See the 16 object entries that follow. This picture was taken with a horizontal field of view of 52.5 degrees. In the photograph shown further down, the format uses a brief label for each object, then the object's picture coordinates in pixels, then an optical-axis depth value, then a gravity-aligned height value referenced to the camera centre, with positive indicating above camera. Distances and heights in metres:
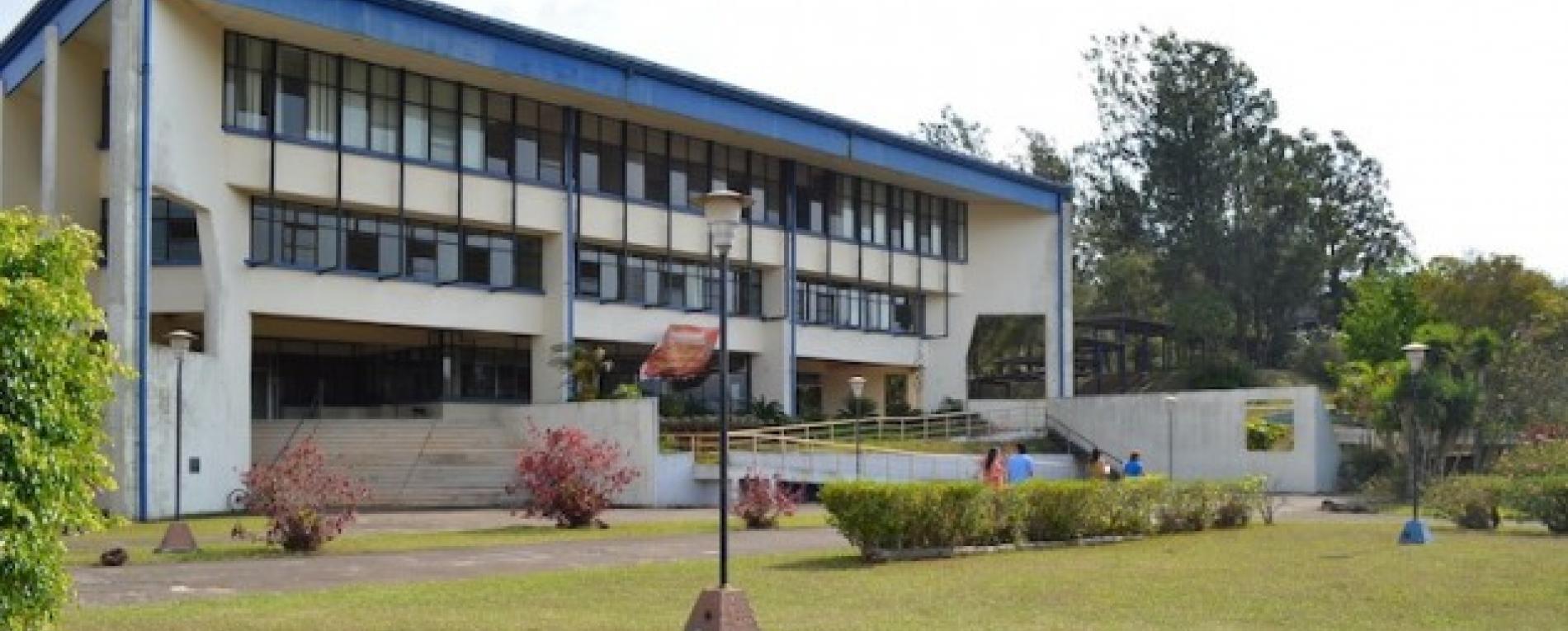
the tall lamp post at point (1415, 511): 22.86 -2.18
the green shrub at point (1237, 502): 26.80 -2.38
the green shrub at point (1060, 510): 21.94 -2.09
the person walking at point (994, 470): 23.23 -1.64
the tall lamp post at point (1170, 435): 48.47 -2.23
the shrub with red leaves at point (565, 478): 27.34 -2.02
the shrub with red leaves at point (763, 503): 27.75 -2.51
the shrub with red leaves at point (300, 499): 21.73 -1.91
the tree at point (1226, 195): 69.25 +7.51
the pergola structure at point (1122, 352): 69.25 +0.46
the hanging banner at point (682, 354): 48.06 +0.22
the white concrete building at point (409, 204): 35.00 +4.20
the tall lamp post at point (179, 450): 22.17 -1.84
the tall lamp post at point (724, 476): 11.80 -0.92
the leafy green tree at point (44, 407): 8.53 -0.26
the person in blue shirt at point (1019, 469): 25.83 -1.75
